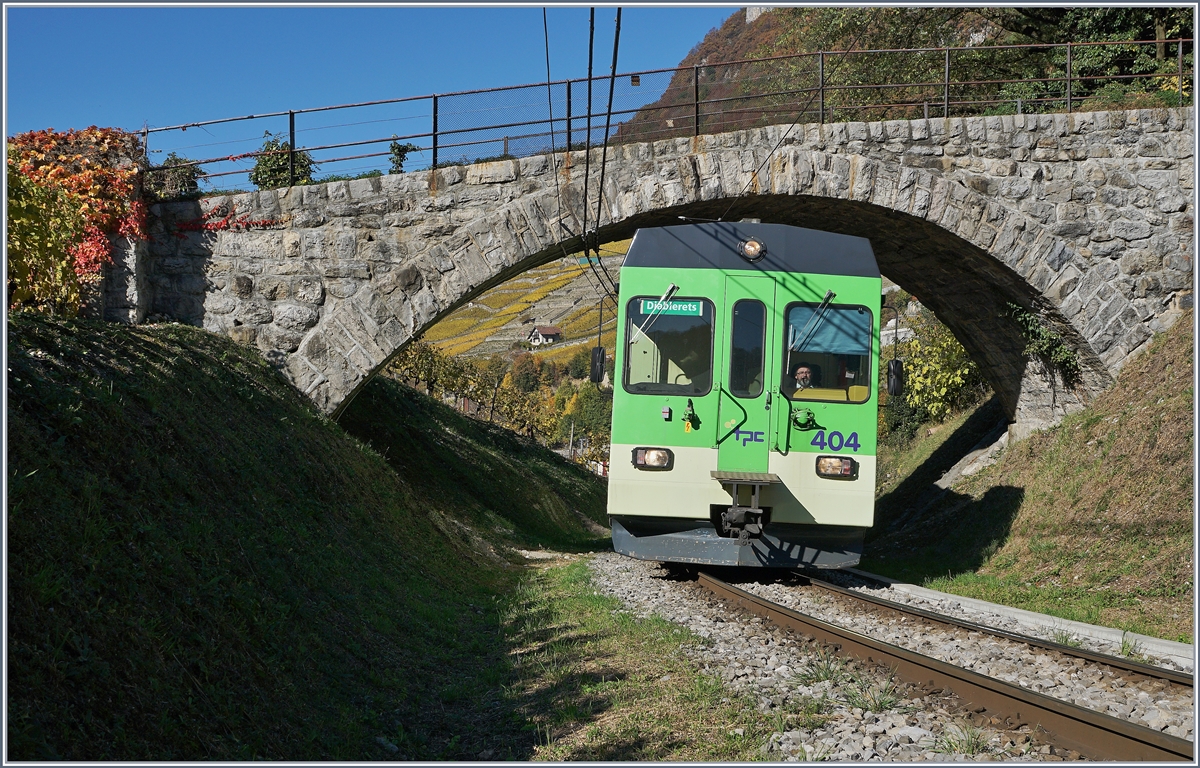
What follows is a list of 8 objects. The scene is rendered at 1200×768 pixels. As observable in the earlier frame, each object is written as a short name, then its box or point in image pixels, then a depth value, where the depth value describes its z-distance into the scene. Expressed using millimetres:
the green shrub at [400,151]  13203
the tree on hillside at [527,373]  98875
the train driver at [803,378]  9477
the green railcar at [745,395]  9359
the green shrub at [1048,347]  14602
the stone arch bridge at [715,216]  12734
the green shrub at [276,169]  13234
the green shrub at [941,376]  21562
